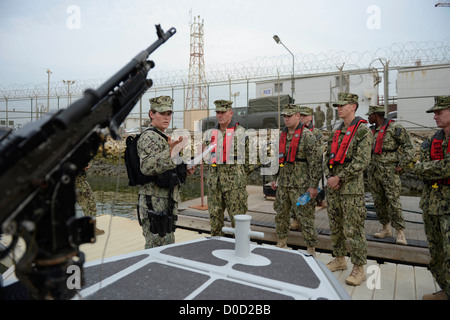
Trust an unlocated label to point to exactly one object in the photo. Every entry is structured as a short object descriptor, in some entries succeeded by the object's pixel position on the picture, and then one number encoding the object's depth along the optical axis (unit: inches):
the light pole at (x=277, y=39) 414.9
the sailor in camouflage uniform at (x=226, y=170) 163.9
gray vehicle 573.3
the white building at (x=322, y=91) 713.6
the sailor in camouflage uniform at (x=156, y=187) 120.1
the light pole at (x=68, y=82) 539.2
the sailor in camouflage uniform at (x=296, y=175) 168.4
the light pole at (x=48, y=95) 582.0
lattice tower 534.4
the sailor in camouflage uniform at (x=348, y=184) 136.8
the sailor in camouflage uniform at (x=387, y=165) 179.6
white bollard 83.7
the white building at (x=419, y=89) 530.8
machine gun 45.2
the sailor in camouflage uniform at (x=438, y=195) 111.0
